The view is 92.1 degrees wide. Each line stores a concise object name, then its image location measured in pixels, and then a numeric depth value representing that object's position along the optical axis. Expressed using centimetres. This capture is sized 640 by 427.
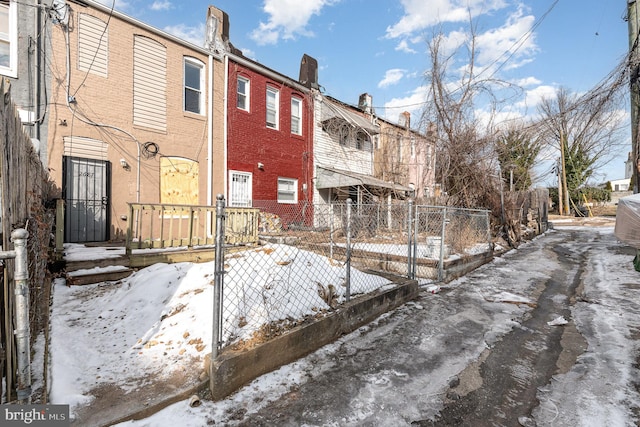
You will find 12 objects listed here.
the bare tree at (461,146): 1138
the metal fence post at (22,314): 169
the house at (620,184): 5798
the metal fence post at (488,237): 937
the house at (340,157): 1348
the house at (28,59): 701
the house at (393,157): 1686
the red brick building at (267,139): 1095
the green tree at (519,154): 971
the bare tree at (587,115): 696
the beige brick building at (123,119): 762
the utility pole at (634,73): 667
